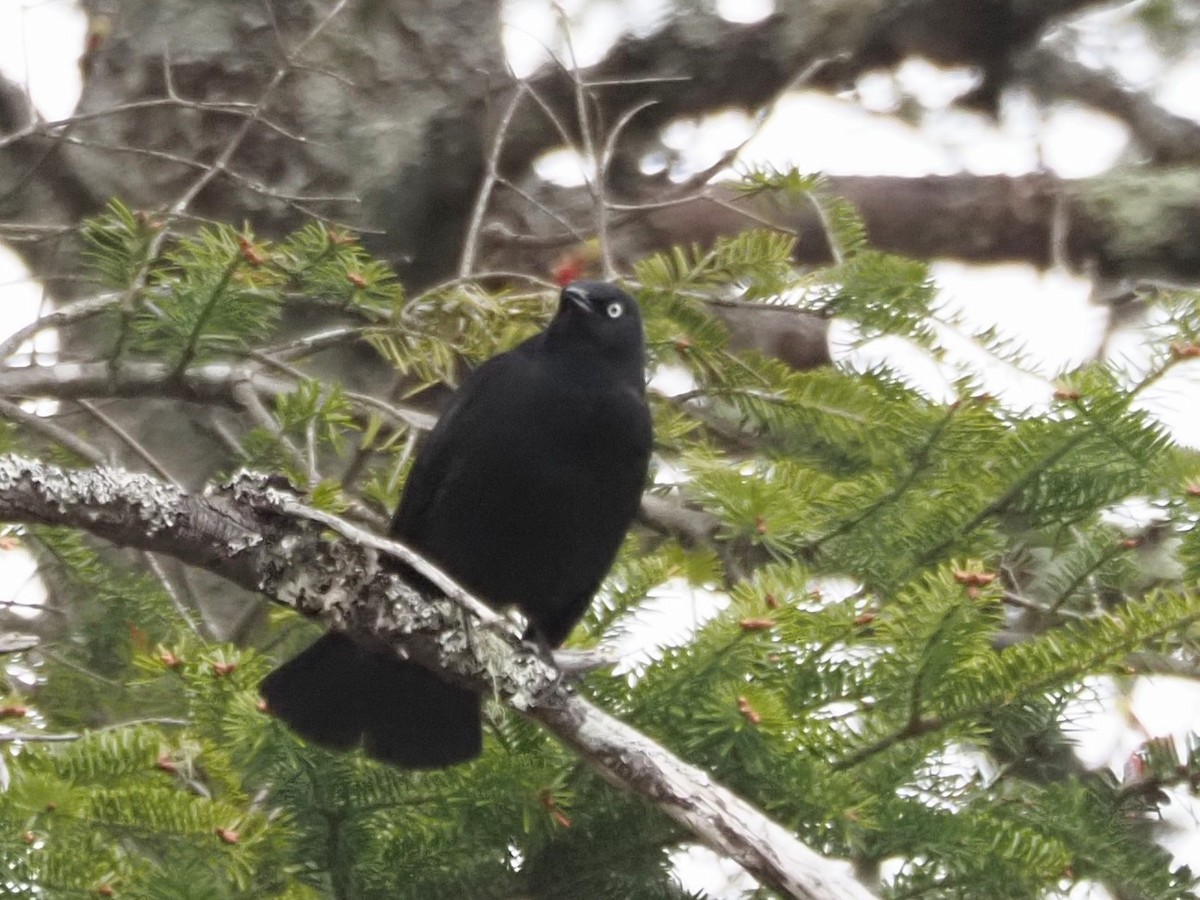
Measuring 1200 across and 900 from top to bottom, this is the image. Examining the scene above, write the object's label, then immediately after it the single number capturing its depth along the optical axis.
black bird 6.02
